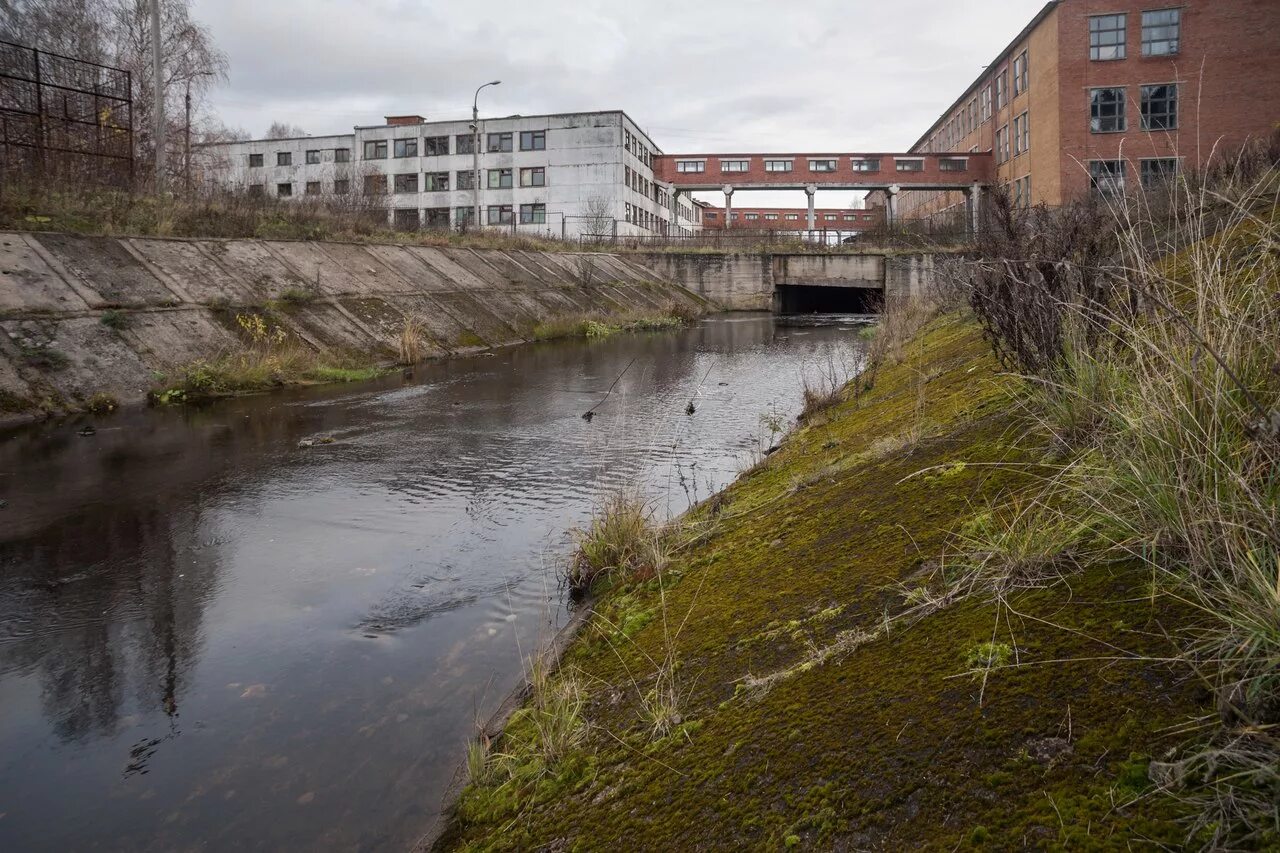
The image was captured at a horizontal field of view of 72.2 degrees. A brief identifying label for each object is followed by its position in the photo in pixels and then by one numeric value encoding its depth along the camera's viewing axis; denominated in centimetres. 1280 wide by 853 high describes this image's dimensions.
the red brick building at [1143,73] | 4088
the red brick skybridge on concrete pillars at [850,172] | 5688
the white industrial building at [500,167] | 6019
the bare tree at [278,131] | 11250
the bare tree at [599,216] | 5066
